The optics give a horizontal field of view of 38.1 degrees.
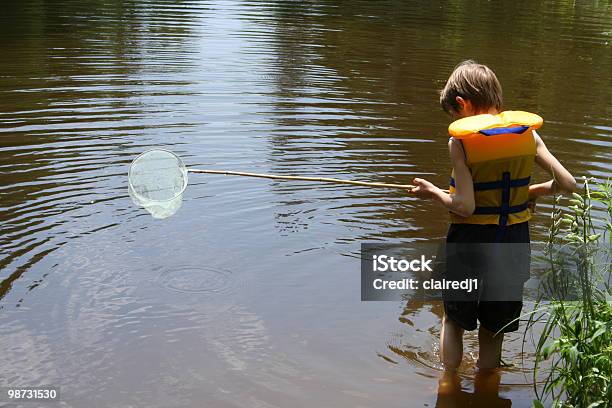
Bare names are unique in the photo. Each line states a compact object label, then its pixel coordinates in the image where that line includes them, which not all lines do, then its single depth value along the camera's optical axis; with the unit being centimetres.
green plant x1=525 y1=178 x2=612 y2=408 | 454
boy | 500
